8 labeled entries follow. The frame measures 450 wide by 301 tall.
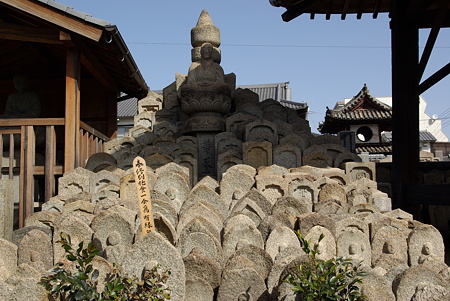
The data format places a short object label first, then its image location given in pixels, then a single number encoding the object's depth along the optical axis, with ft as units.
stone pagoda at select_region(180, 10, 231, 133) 28.58
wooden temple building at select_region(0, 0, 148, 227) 20.71
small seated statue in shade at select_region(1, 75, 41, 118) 25.27
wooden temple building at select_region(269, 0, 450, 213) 22.98
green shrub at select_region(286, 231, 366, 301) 10.34
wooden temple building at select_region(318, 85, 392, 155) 62.23
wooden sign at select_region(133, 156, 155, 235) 13.02
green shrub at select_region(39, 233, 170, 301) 10.55
